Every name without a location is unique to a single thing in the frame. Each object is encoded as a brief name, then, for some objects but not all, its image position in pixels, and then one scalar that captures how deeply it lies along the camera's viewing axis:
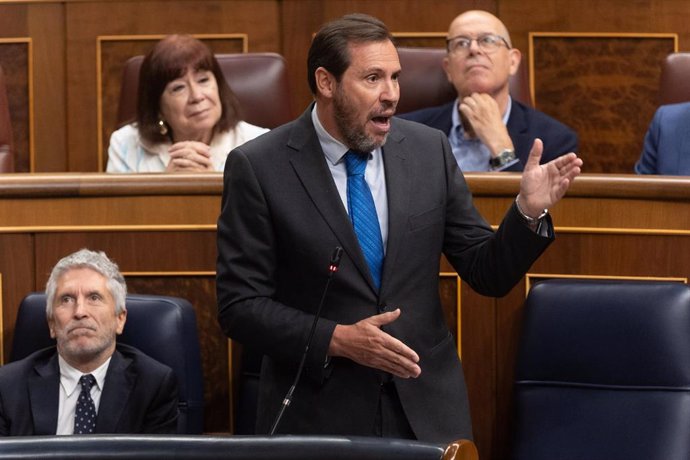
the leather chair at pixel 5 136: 13.81
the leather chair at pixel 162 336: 12.92
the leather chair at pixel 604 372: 12.71
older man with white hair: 12.82
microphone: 12.18
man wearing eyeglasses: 13.58
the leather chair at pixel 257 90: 13.86
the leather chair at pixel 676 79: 13.75
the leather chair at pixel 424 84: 13.91
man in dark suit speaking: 12.33
